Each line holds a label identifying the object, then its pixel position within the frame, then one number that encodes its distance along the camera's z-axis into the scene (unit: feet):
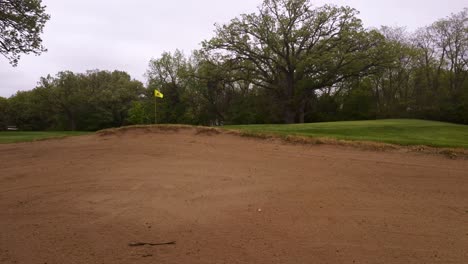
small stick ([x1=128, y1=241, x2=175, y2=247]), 14.43
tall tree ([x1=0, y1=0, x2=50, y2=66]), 58.85
